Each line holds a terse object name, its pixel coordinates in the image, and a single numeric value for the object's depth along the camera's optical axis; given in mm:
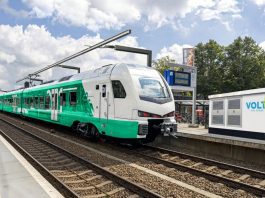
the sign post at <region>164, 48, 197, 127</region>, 25250
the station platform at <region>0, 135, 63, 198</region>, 6519
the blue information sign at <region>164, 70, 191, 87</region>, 25250
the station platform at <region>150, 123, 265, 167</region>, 11688
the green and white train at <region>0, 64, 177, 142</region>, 11523
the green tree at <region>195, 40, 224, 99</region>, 59219
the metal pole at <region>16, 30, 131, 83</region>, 16353
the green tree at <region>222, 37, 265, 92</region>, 56625
